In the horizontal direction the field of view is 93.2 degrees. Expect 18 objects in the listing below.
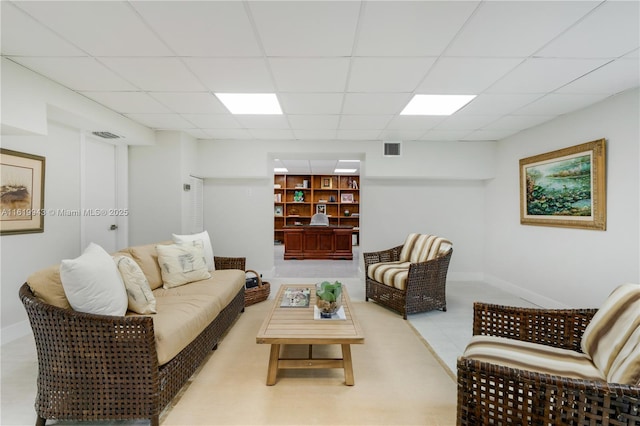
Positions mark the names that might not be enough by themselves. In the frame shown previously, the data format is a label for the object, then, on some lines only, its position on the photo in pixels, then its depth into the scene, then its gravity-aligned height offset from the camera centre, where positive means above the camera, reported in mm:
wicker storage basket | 4047 -1127
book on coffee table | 2741 -838
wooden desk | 7879 -818
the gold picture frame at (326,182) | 10595 +1044
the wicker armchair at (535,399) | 1192 -799
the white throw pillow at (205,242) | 3572 -379
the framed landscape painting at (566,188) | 3336 +306
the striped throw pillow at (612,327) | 1493 -601
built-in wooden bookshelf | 10555 +482
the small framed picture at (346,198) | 10695 +486
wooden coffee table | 2094 -870
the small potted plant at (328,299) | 2491 -722
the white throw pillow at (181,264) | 3082 -551
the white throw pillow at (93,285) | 1797 -454
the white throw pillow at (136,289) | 2203 -570
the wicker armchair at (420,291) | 3648 -996
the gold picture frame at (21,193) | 2891 +193
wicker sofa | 1696 -860
